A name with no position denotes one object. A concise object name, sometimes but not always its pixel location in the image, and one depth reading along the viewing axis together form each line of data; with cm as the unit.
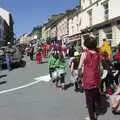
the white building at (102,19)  1129
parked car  969
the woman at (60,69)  553
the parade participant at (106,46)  673
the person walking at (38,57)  1085
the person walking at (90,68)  329
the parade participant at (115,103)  373
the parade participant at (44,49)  1333
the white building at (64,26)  2157
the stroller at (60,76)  553
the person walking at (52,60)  572
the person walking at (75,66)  517
